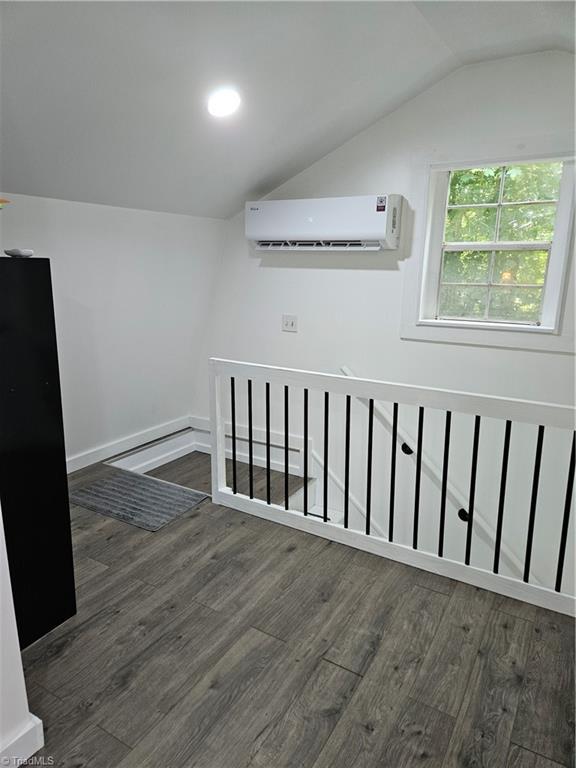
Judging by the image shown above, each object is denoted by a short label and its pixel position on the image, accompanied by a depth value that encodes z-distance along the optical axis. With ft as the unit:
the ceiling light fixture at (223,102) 7.61
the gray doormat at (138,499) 9.30
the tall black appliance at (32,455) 5.57
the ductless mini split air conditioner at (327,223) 9.96
